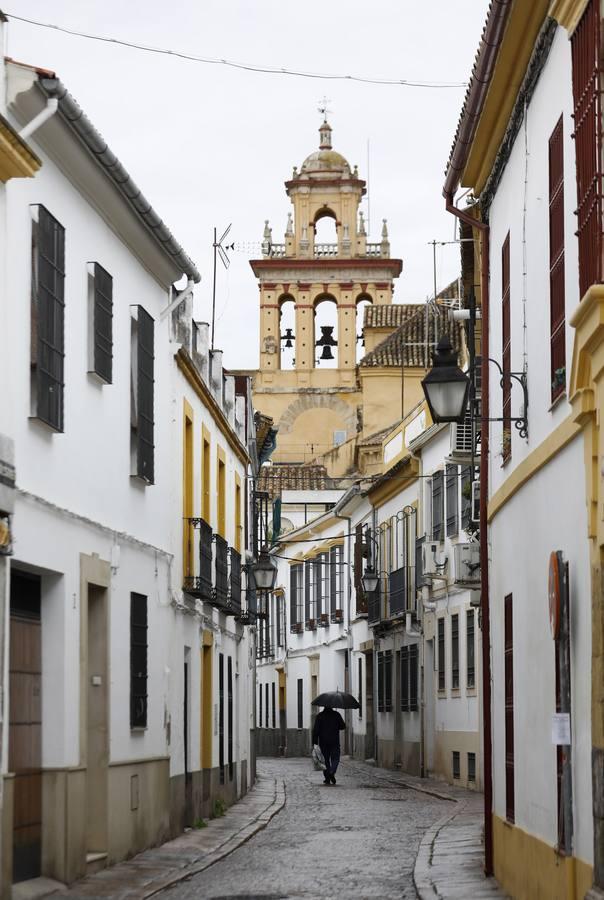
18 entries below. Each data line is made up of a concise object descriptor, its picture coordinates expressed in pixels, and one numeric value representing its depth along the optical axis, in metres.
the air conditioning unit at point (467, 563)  25.88
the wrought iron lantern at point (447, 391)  11.60
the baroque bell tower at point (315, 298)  75.25
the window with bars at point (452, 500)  31.62
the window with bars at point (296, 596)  53.71
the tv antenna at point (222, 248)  28.17
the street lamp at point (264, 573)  27.11
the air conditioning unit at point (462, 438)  25.48
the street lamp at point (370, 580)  37.56
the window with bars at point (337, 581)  48.80
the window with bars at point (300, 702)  53.06
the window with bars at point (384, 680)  39.91
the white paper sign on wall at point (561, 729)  9.64
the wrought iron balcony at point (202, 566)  20.47
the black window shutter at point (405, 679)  37.47
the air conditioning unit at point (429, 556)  33.19
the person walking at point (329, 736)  31.42
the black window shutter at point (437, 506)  33.09
